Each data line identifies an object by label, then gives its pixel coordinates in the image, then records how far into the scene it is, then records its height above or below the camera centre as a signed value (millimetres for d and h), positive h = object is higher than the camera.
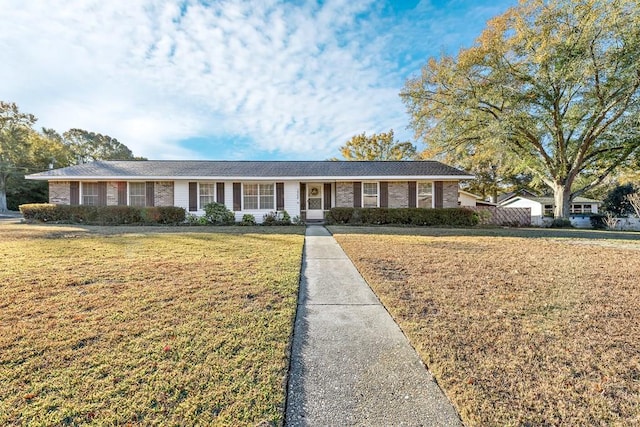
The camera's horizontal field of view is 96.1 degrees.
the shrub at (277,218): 14828 -46
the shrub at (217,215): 14656 +171
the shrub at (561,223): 17094 -646
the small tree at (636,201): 16853 +585
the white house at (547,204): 28420 +855
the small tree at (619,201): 22219 +837
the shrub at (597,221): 19502 -653
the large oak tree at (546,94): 13883 +6713
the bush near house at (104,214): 14078 +299
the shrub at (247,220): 15014 -118
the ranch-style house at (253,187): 15609 +1696
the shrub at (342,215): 14797 +52
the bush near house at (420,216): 14648 -75
